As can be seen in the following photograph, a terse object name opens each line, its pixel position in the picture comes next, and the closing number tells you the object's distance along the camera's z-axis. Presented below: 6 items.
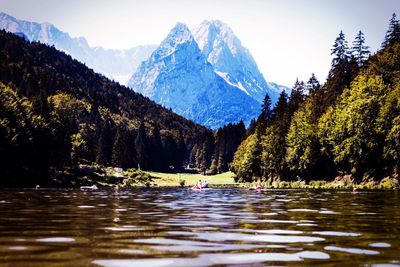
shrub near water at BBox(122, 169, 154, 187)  153.09
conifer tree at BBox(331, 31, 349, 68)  121.06
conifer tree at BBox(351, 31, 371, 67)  121.39
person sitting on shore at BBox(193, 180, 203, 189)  89.03
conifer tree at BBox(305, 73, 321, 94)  136.32
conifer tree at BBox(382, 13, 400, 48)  116.10
